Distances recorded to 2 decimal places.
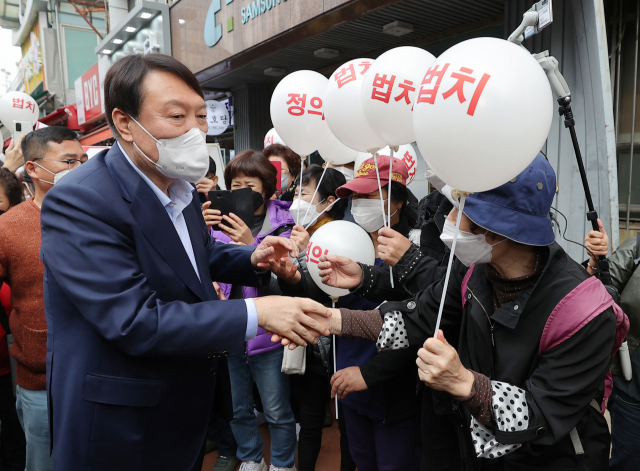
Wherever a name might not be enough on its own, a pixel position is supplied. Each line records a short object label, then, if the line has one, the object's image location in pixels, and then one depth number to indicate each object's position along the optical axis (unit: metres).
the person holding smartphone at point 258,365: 2.90
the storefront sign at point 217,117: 9.84
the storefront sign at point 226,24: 6.34
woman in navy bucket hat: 1.33
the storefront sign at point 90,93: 14.48
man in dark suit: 1.29
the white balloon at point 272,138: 5.14
